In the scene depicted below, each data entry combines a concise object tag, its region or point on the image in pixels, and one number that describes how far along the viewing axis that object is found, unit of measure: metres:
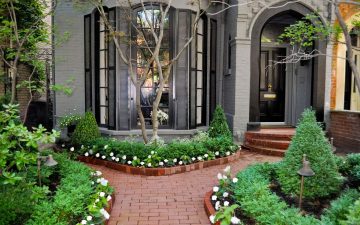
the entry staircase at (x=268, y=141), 8.70
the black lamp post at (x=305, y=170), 4.15
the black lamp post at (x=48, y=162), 4.68
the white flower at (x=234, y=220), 3.67
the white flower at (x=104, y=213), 3.98
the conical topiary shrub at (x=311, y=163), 4.56
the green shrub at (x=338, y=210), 3.56
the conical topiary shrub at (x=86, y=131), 8.30
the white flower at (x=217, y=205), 4.42
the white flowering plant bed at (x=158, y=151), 6.92
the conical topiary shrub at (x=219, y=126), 8.55
